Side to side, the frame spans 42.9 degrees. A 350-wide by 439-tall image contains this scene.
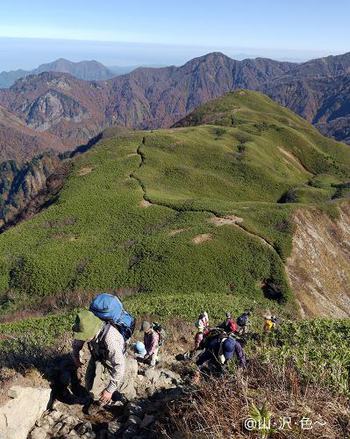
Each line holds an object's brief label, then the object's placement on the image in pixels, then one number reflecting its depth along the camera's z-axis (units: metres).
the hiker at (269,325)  15.94
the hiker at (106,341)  8.41
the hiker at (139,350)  13.67
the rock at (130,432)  7.96
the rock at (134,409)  8.70
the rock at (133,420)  8.29
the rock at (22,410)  8.09
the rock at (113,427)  8.24
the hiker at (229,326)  11.54
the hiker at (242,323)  16.44
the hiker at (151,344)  13.86
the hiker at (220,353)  9.18
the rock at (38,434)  8.40
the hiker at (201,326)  16.19
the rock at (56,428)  8.47
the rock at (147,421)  8.05
